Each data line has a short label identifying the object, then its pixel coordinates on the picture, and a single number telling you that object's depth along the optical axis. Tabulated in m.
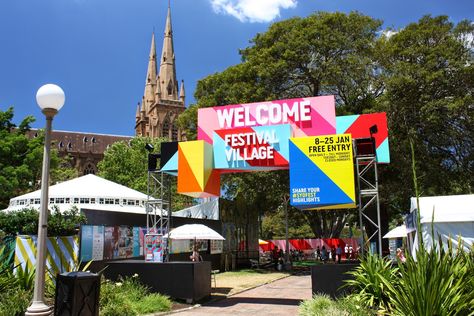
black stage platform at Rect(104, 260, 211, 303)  13.23
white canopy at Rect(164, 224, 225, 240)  16.33
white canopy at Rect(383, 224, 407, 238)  21.48
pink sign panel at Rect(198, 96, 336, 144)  14.07
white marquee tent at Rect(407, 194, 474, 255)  14.78
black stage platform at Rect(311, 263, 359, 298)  11.73
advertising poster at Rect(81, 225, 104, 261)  16.23
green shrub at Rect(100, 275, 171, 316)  10.17
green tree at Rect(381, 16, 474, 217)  25.66
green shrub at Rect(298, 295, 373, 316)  8.53
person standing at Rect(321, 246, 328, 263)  33.96
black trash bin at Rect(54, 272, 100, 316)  7.96
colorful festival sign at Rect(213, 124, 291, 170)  14.00
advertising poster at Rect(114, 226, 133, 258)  18.61
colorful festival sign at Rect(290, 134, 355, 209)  12.73
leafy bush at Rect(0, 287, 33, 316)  8.83
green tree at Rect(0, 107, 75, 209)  32.06
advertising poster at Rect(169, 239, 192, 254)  23.11
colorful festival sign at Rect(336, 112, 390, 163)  13.71
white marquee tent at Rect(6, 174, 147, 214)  22.55
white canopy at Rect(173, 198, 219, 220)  28.20
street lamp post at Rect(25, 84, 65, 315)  7.47
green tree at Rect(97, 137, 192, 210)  53.11
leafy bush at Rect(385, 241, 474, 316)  6.32
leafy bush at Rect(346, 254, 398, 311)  8.70
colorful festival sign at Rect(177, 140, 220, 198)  14.11
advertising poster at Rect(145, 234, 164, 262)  14.72
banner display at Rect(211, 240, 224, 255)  26.72
